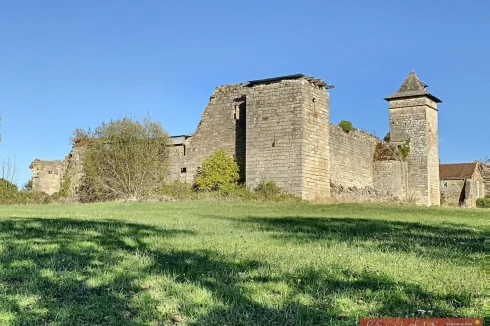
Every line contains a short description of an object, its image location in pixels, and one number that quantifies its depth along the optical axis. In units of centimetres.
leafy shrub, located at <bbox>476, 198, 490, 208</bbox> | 4806
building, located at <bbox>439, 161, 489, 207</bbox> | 5481
